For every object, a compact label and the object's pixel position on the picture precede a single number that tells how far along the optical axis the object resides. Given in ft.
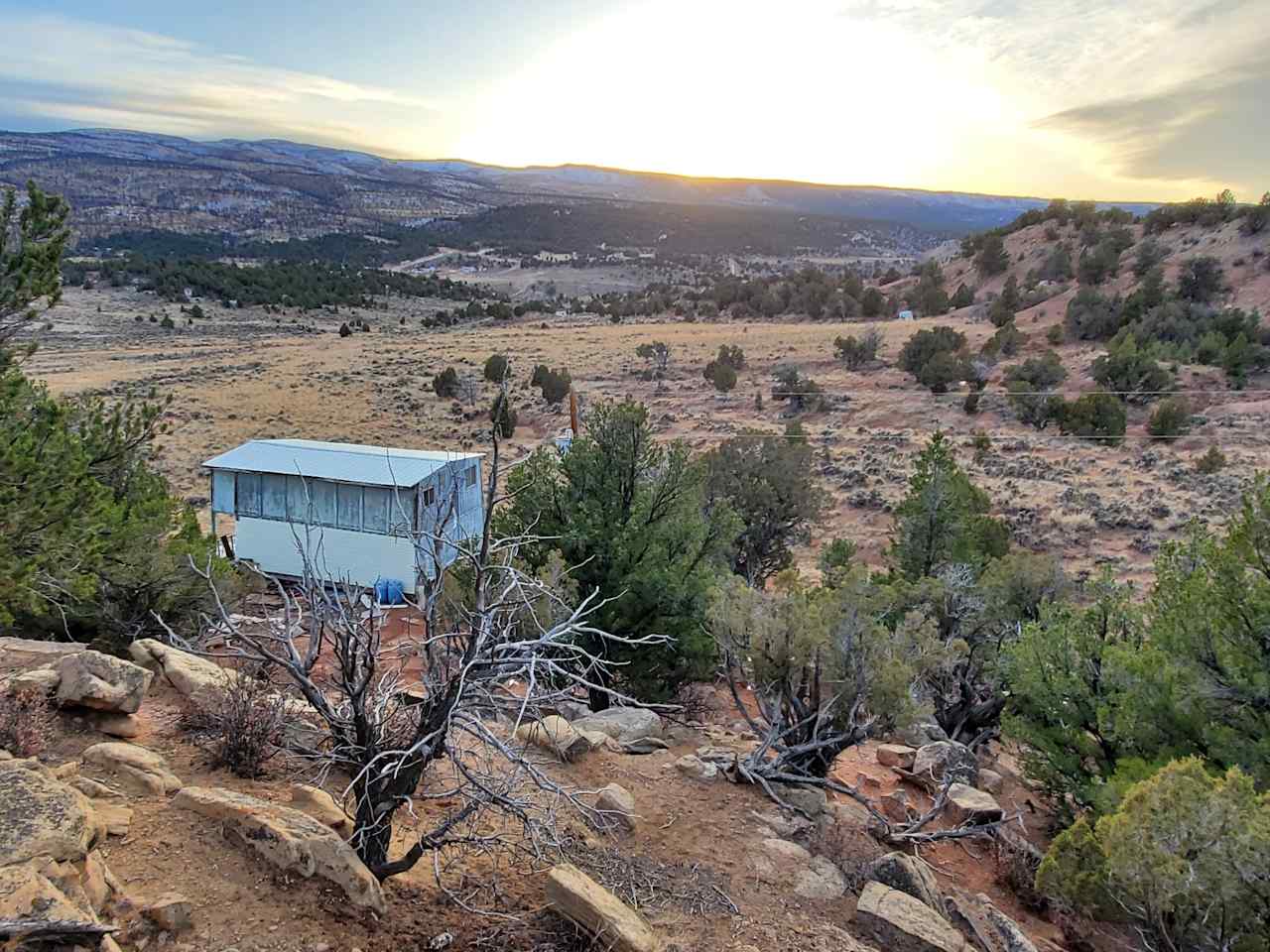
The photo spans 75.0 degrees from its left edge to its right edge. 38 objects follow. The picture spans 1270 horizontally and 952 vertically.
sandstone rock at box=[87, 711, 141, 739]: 21.82
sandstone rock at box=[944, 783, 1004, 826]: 29.30
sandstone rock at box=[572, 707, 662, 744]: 31.73
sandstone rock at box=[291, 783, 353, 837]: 18.01
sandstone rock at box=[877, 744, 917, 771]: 34.68
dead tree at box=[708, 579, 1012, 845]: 26.40
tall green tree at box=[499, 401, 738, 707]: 38.63
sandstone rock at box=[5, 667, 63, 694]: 21.12
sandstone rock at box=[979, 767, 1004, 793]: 34.78
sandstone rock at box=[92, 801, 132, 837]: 16.28
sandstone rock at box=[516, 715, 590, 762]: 25.93
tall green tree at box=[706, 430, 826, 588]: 63.46
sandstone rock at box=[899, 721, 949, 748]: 38.42
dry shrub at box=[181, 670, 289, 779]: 21.20
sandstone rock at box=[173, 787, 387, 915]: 15.78
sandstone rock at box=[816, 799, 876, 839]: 24.88
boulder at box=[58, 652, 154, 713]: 21.47
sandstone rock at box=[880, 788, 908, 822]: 29.12
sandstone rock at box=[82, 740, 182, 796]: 18.30
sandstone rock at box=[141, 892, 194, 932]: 13.89
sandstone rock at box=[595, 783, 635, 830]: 22.82
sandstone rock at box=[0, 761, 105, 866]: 13.44
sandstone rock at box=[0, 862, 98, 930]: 11.77
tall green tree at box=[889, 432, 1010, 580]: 51.08
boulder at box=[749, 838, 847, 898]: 21.06
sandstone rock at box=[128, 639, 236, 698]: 26.30
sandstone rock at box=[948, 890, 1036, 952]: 20.81
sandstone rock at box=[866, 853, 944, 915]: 21.40
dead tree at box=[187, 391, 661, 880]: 14.78
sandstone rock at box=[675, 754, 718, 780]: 27.56
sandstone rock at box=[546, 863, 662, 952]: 15.51
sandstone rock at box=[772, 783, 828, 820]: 25.75
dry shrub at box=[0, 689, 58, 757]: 18.66
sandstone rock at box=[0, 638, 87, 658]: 28.04
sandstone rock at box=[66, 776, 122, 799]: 17.46
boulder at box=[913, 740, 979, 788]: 32.78
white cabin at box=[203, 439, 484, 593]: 57.16
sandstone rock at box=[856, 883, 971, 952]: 18.65
